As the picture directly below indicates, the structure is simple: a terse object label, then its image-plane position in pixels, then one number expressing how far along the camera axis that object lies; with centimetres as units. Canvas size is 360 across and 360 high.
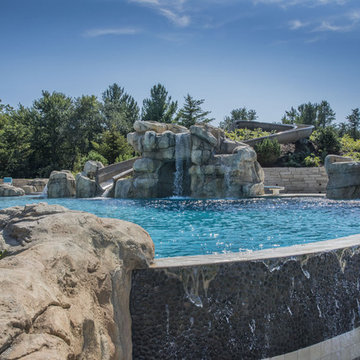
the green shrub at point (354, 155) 2412
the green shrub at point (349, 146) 2655
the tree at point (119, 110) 3759
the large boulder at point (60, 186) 2056
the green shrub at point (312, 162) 2403
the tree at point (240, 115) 6712
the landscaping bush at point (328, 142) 2684
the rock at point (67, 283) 172
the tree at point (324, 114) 6041
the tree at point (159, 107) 4266
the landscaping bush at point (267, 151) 2377
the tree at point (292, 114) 6344
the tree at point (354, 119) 5791
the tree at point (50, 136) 3456
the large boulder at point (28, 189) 2362
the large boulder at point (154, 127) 2017
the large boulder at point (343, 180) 1392
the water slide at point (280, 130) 2608
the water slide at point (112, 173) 2080
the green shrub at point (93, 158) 2859
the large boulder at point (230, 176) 1662
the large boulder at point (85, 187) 2020
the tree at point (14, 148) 3192
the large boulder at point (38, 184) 2512
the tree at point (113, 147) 3052
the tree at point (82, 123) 3388
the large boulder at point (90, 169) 2181
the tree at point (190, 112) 4269
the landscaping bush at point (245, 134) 2975
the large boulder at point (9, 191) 2169
